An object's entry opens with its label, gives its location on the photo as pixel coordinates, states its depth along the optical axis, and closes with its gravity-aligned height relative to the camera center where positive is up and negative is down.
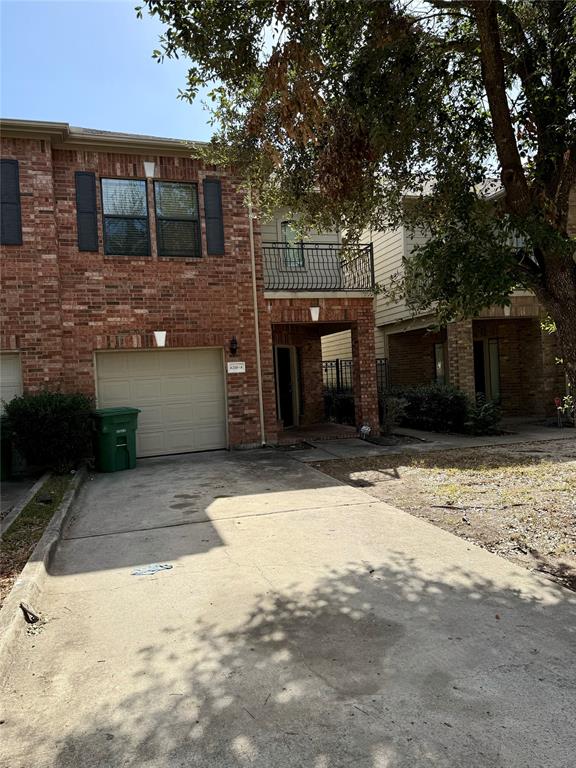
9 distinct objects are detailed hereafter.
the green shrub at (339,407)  14.77 -0.86
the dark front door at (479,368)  16.33 +0.09
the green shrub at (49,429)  8.64 -0.61
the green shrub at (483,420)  12.58 -1.17
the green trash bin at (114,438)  9.20 -0.86
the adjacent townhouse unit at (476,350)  13.89 +0.62
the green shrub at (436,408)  13.02 -0.89
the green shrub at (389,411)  12.75 -0.86
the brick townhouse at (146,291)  9.70 +1.91
